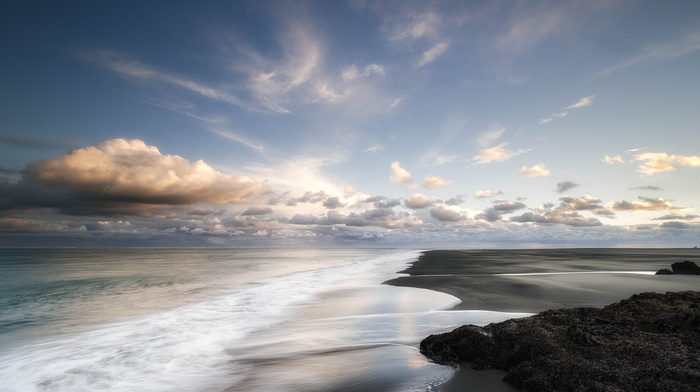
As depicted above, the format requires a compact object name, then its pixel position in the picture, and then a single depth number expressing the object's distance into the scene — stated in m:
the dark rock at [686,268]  17.59
